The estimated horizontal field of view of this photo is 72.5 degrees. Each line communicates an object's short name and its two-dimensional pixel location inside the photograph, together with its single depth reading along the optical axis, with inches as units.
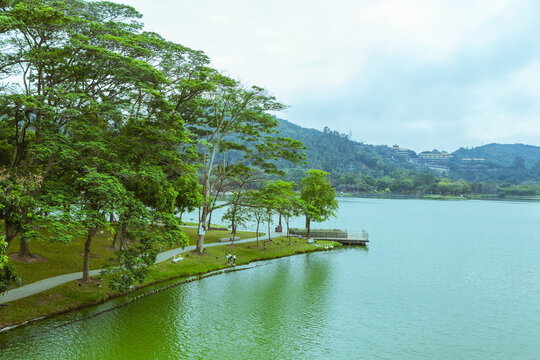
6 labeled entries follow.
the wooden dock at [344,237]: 2025.1
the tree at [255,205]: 1465.7
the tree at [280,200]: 1465.3
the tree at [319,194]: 1944.6
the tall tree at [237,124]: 1338.6
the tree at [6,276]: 563.0
